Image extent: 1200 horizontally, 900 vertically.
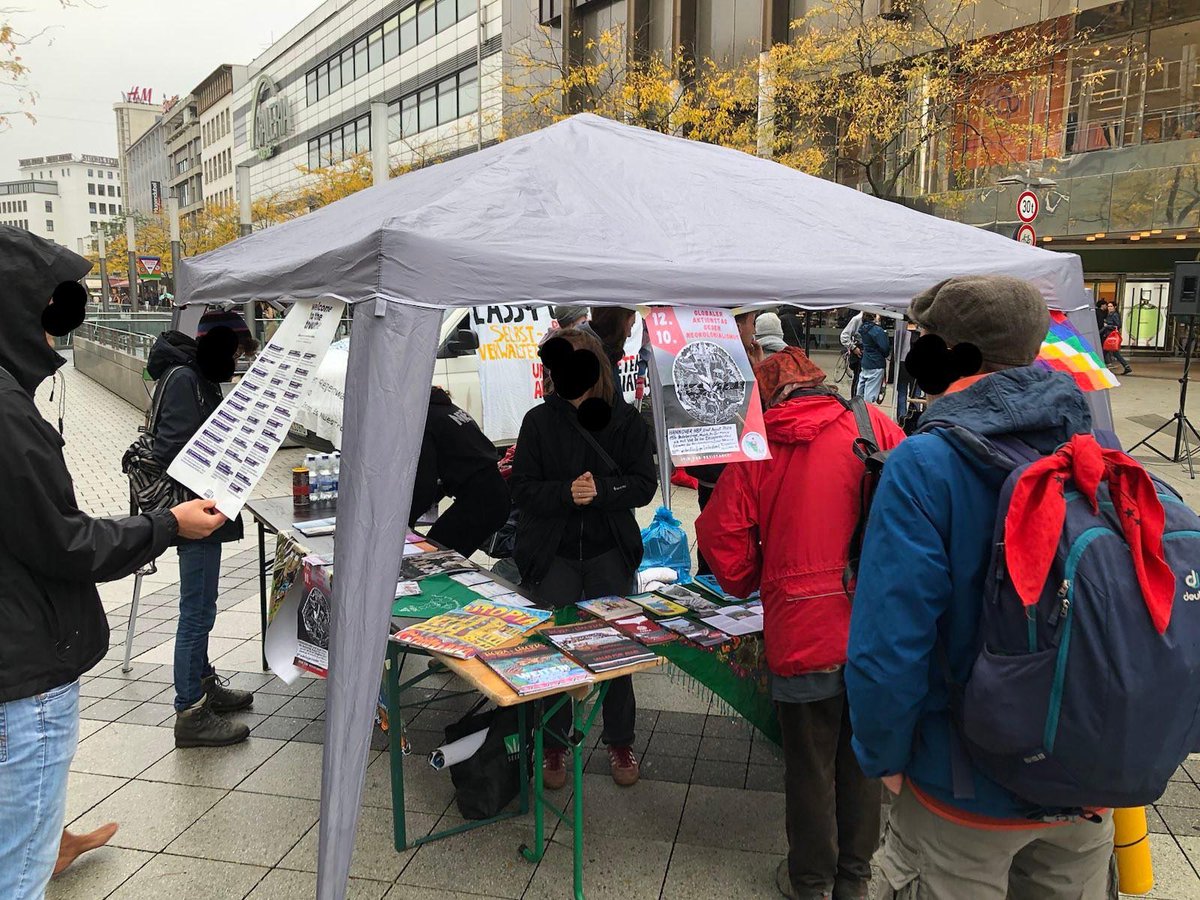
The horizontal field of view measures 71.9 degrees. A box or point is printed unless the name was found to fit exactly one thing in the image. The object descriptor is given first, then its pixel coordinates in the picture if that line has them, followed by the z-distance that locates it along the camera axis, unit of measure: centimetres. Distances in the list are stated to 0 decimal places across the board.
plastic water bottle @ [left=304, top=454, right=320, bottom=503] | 462
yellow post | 233
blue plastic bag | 520
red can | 454
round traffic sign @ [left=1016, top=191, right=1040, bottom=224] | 926
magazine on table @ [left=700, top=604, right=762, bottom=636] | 314
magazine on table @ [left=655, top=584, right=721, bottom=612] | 341
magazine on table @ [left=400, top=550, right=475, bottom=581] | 370
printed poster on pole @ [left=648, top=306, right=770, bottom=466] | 290
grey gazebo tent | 242
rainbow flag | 356
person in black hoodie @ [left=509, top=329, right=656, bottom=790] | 351
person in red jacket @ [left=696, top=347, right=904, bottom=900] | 258
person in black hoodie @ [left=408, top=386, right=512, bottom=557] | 410
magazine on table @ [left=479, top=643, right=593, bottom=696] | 262
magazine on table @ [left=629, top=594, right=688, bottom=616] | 333
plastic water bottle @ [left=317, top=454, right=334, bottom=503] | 465
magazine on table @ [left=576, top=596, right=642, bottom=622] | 330
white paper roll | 311
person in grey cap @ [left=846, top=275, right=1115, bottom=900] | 165
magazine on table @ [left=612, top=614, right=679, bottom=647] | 302
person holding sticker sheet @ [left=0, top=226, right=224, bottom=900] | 188
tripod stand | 944
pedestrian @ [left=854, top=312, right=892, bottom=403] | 1178
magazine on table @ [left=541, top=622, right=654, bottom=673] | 283
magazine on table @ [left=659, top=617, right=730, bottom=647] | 304
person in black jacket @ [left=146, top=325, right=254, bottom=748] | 363
